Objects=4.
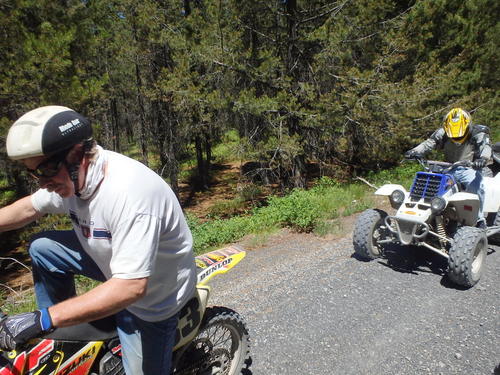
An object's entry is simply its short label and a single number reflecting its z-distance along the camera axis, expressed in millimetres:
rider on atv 4957
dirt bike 1802
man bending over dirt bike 1506
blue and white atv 4262
